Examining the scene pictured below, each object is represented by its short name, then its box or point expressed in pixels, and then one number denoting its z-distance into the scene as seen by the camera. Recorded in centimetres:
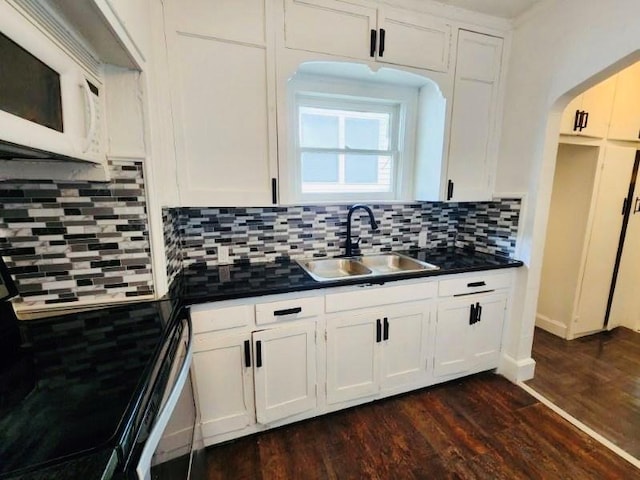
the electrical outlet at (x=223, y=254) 191
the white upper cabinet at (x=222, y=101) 142
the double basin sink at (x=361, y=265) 206
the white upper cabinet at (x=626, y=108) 231
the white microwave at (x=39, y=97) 62
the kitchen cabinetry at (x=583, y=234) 249
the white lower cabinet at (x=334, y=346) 147
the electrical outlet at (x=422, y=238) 248
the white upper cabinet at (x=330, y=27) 155
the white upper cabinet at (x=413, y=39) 171
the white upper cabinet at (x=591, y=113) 220
